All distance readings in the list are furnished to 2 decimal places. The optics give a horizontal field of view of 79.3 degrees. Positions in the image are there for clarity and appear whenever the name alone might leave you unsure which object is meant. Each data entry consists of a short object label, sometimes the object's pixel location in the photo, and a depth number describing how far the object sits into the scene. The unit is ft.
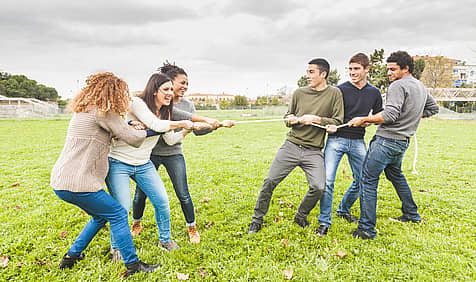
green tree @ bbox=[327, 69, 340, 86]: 177.26
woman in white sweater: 11.29
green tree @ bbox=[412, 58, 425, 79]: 126.19
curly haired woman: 9.38
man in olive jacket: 14.15
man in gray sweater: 13.05
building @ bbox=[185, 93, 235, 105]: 469.49
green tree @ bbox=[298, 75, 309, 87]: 193.06
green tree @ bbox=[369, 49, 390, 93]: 119.88
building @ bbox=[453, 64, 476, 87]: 271.26
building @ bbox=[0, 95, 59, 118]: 107.24
